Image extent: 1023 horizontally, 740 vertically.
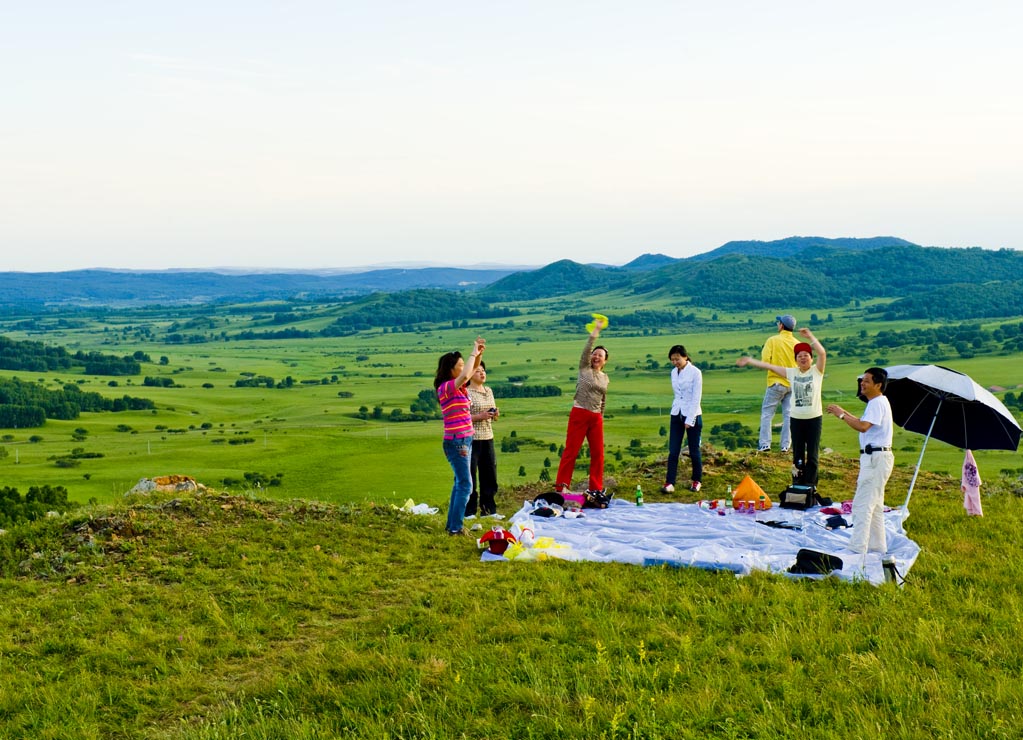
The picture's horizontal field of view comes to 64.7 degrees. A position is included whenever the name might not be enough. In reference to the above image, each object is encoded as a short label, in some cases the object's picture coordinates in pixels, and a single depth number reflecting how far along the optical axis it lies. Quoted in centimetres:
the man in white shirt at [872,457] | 905
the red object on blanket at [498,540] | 1035
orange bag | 1305
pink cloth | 1184
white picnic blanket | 947
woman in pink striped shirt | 1116
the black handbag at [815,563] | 898
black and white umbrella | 1117
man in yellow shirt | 1573
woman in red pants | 1334
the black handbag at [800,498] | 1285
